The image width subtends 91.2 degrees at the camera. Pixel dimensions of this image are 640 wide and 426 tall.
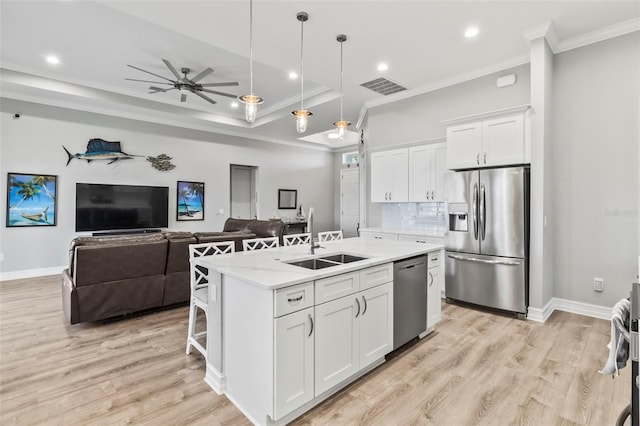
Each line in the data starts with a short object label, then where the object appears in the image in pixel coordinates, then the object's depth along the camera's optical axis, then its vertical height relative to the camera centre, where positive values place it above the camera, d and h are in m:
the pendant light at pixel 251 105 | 2.62 +0.93
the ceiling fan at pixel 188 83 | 4.60 +1.98
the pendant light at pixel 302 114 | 3.02 +0.98
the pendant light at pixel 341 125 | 3.35 +0.97
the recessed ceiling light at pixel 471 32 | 3.44 +2.06
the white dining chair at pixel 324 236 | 4.20 -0.27
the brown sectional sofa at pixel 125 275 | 3.30 -0.68
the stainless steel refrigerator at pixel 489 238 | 3.58 -0.26
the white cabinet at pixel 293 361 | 1.77 -0.86
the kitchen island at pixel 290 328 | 1.80 -0.74
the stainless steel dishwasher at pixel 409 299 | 2.69 -0.75
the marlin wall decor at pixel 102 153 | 5.97 +1.23
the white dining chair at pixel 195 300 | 2.59 -0.72
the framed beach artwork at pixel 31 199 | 5.37 +0.26
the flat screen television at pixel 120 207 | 6.00 +0.16
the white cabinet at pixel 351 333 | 2.03 -0.85
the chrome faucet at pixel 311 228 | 2.70 -0.11
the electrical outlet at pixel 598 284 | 3.58 -0.77
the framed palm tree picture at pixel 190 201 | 7.21 +0.34
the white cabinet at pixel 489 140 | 3.59 +0.94
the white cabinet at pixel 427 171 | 4.70 +0.69
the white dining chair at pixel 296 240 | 3.64 -0.32
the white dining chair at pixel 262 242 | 3.39 -0.31
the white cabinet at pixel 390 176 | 5.13 +0.68
